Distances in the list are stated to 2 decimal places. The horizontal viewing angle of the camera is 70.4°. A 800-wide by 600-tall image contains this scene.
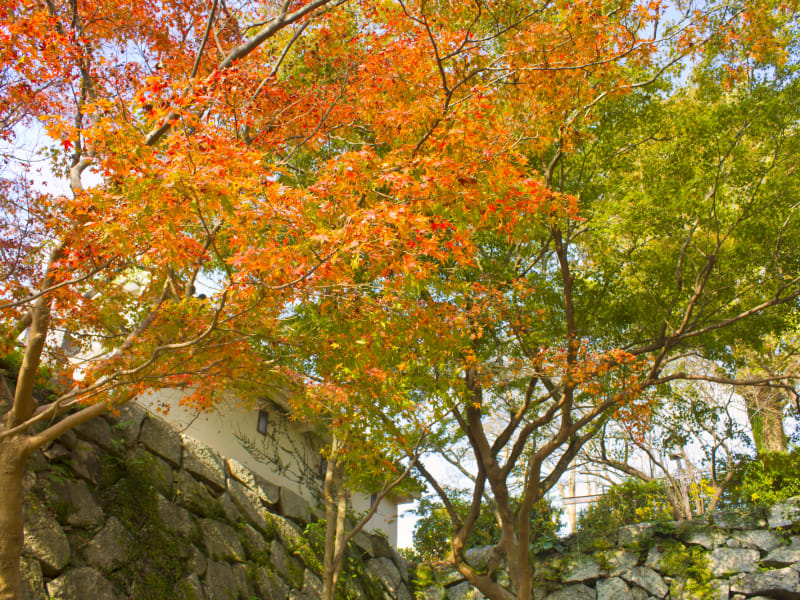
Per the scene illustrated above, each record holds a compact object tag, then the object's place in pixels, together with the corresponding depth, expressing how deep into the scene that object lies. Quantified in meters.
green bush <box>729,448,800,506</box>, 12.80
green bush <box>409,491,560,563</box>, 15.06
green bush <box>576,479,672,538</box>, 14.31
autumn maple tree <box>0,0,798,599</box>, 4.91
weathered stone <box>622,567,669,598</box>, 12.80
